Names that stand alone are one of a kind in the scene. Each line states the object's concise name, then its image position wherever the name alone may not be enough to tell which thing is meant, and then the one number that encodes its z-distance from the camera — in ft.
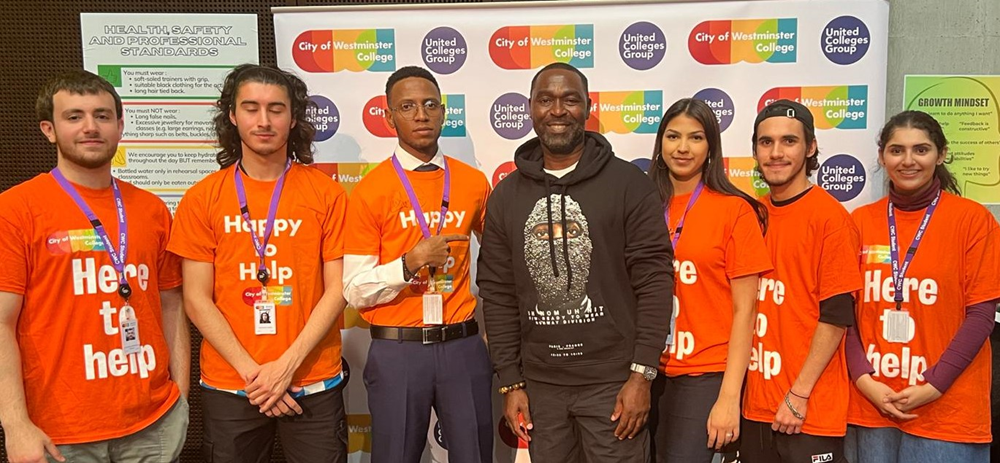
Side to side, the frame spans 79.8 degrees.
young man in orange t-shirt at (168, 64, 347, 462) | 7.35
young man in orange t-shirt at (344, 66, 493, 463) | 7.67
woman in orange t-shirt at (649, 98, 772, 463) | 6.87
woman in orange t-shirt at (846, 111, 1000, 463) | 7.08
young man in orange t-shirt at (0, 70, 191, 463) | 6.38
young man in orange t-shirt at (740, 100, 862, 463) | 6.86
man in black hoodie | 6.49
